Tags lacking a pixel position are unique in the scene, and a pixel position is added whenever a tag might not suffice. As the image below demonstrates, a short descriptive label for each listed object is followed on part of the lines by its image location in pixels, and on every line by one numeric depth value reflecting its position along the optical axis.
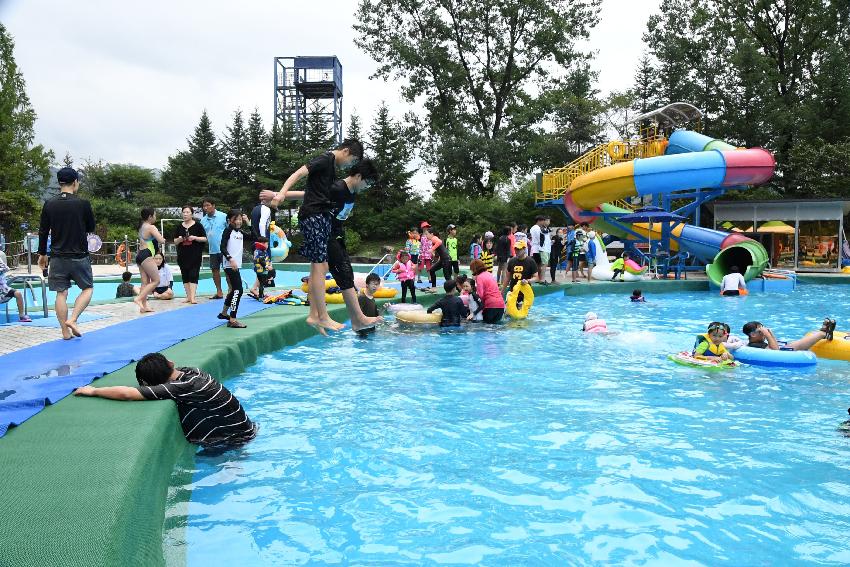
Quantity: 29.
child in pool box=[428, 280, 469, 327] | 11.62
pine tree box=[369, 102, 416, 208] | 34.44
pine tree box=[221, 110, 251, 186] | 38.06
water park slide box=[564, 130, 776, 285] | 19.22
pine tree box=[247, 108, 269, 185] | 37.47
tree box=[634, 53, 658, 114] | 35.69
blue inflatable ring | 7.97
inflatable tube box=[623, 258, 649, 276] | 20.47
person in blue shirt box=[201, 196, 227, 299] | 10.56
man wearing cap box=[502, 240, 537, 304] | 12.36
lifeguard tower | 38.06
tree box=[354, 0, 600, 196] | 35.47
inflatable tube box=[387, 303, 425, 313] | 12.39
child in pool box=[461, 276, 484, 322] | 12.09
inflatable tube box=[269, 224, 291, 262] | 14.27
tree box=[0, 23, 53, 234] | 28.92
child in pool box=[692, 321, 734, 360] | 8.19
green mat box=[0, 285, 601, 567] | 2.47
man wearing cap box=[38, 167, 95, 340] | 6.46
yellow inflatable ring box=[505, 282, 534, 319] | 12.73
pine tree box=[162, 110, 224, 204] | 38.91
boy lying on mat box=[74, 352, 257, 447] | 4.54
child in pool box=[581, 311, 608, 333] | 11.01
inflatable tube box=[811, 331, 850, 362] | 8.53
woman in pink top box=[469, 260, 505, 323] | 12.00
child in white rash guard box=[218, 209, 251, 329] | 8.38
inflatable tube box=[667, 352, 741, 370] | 8.00
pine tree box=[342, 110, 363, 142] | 36.56
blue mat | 4.43
